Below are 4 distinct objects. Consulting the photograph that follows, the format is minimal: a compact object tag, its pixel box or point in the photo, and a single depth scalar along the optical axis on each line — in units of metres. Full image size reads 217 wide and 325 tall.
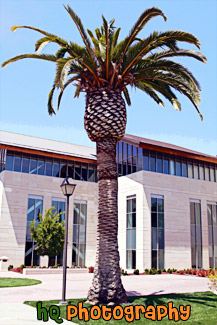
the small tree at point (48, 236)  28.44
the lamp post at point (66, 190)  13.34
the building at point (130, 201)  31.59
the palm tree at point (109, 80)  12.55
